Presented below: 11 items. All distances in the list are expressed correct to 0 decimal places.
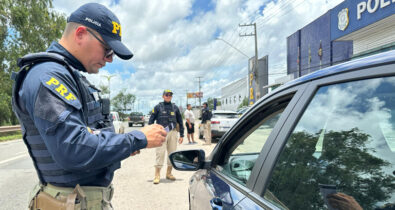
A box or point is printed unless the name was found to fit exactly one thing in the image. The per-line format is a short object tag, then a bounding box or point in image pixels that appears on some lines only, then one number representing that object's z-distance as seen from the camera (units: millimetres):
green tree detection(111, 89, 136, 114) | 68912
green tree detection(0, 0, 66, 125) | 20283
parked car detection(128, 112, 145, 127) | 32469
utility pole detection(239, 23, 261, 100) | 20758
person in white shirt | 11680
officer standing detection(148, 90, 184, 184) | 6051
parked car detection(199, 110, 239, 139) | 12281
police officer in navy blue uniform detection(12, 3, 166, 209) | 1226
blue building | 10852
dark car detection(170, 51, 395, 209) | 877
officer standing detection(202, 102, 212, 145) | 11500
